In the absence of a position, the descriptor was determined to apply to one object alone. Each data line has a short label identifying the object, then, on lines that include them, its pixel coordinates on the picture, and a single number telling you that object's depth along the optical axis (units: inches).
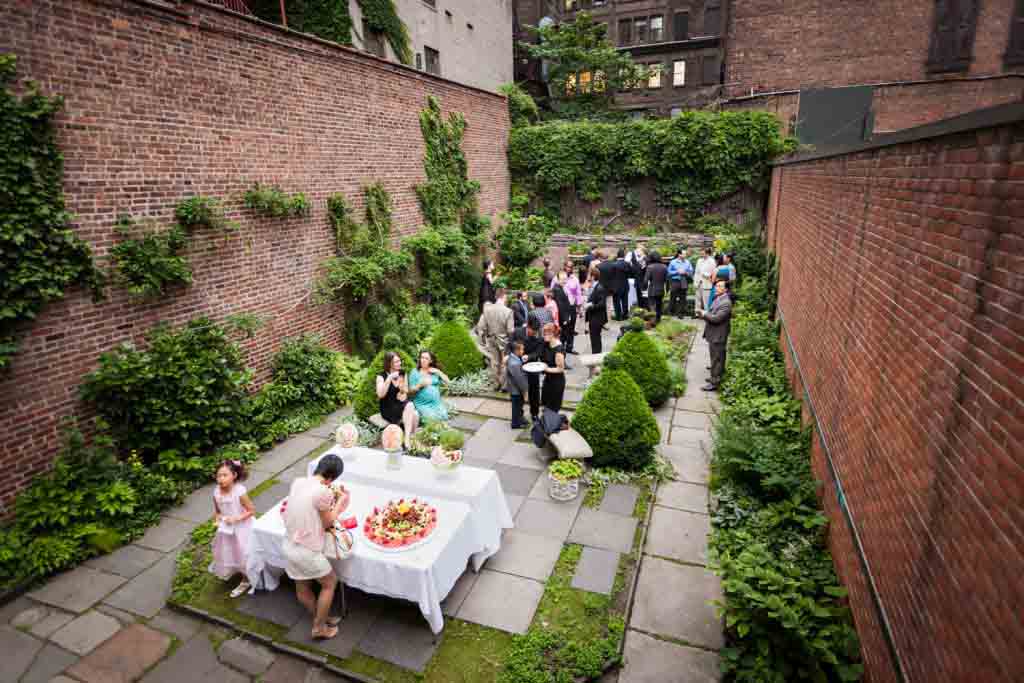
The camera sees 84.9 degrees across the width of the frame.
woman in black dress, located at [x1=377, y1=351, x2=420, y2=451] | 294.0
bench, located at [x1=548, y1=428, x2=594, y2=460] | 278.7
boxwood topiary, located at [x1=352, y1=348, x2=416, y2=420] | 332.8
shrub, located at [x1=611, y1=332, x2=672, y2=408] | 353.1
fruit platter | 190.7
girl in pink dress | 204.7
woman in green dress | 309.3
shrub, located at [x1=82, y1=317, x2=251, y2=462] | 278.4
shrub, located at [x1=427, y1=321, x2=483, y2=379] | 412.2
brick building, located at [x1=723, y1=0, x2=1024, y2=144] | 856.9
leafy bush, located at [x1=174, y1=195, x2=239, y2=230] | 313.4
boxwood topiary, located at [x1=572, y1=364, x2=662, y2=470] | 279.7
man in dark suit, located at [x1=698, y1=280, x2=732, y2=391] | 366.0
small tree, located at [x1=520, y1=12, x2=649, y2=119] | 1152.2
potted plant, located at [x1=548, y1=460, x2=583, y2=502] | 264.5
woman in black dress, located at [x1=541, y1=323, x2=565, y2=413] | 305.6
